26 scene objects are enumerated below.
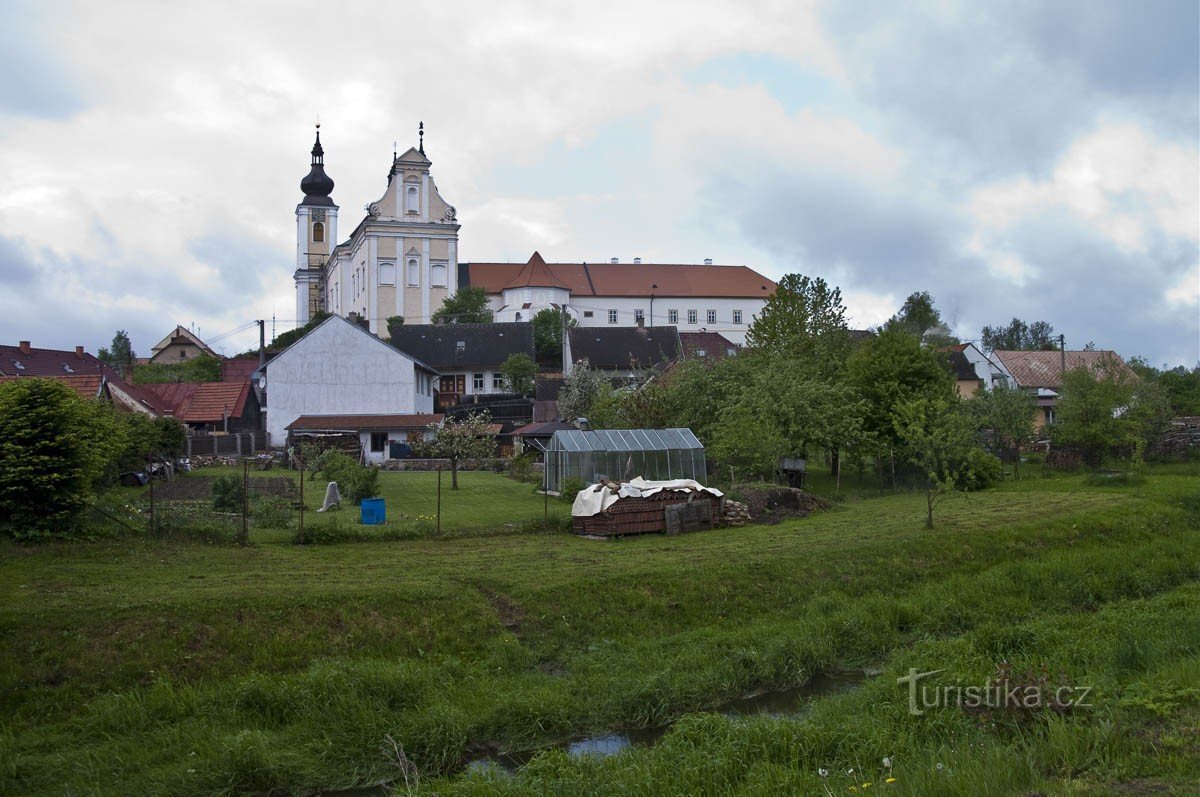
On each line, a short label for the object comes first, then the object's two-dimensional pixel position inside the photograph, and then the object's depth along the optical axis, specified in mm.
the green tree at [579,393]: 50812
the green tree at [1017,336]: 118312
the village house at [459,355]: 69938
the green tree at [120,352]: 105062
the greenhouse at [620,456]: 30516
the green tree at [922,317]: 95812
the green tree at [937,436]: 24125
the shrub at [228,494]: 24547
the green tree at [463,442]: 44062
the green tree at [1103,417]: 38656
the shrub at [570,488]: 29406
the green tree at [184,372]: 77188
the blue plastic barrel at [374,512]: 24066
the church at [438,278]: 94188
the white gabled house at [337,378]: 55344
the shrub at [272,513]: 22625
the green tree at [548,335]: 82562
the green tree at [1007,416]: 39375
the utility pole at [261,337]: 60409
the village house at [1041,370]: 66250
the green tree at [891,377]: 37281
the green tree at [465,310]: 89438
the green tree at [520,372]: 67500
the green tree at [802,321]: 44750
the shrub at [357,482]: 28797
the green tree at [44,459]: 18203
